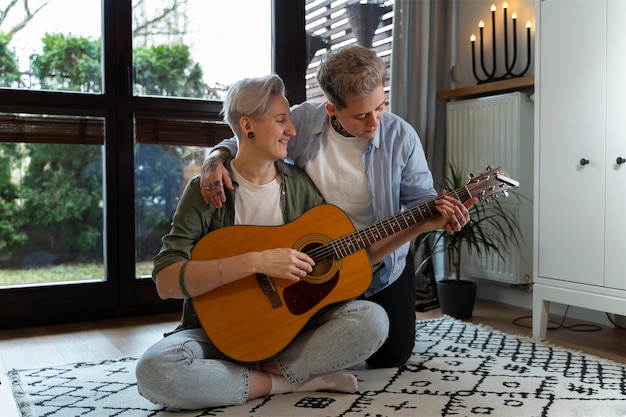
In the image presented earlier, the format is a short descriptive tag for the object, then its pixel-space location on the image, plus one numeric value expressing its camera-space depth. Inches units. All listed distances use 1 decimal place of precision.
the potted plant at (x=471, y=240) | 119.7
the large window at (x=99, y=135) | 116.2
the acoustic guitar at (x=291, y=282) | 66.8
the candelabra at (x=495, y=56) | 129.7
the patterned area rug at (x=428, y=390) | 67.8
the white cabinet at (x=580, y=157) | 92.8
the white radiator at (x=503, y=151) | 124.6
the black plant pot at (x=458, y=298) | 119.5
